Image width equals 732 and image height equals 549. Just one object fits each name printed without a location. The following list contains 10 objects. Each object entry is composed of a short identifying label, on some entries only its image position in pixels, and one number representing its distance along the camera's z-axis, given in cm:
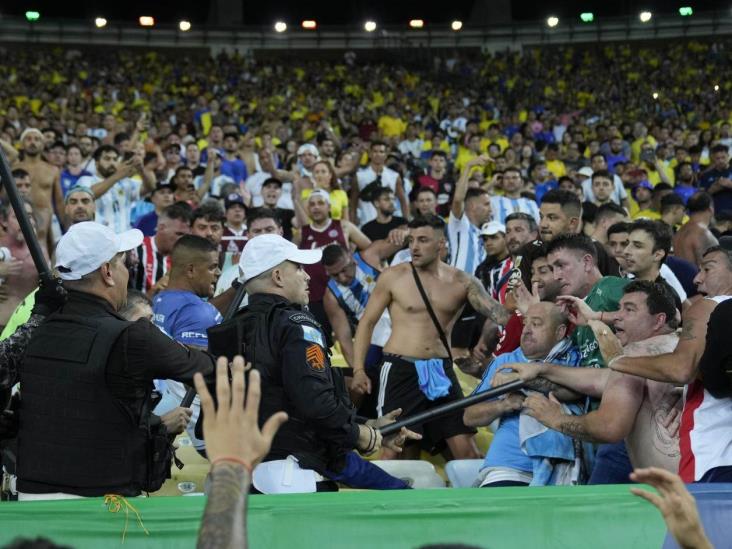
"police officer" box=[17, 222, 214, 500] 405
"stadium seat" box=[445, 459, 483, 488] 665
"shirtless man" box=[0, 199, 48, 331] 793
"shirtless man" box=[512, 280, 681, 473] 510
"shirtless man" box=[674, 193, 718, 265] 1003
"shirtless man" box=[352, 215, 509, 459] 764
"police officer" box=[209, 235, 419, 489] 464
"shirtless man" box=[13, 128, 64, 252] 1146
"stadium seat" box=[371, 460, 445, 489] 663
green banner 411
